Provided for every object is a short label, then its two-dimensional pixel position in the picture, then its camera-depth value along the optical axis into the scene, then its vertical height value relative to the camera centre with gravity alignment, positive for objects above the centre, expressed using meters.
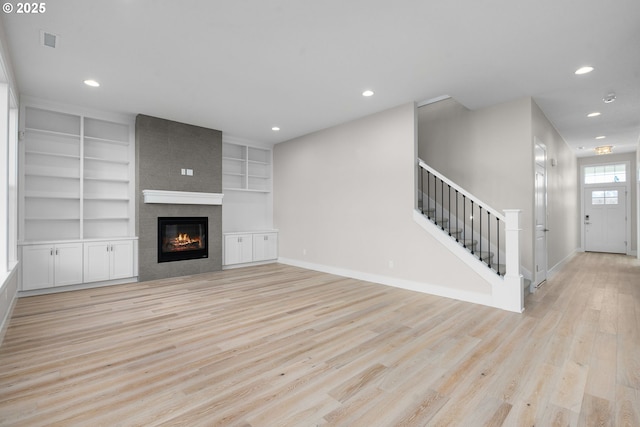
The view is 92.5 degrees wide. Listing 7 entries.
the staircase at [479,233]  3.72 -0.30
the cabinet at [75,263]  4.36 -0.70
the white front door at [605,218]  8.45 -0.15
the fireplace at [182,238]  5.60 -0.42
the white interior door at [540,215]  4.88 -0.03
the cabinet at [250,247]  6.54 -0.70
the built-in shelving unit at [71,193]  4.52 +0.39
